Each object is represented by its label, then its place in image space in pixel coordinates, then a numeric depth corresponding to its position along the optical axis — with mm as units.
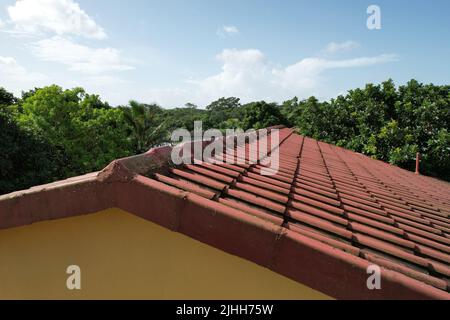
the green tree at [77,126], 17016
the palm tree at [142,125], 22359
